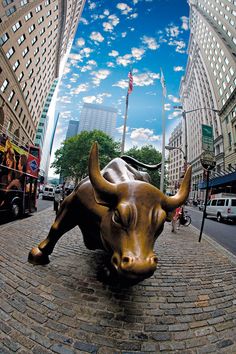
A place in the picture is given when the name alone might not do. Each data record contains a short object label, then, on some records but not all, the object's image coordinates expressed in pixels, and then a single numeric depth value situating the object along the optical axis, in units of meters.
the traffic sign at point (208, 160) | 7.09
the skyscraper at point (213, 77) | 34.50
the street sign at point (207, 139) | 7.69
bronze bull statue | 1.60
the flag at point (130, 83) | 17.31
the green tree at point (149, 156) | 39.59
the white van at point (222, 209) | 15.43
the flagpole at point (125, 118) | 17.23
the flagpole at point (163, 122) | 17.28
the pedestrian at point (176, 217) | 8.93
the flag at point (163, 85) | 17.44
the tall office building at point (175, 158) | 84.75
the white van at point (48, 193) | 26.05
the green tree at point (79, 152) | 31.33
